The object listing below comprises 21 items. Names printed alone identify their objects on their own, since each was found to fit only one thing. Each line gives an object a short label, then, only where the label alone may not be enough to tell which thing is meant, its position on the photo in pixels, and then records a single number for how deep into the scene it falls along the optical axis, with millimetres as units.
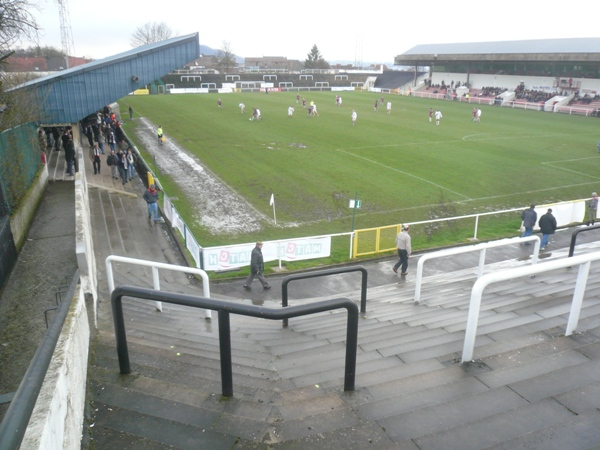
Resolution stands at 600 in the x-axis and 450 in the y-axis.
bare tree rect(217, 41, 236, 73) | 120044
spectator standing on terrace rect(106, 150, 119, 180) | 21953
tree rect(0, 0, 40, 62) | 15492
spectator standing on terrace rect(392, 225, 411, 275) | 13492
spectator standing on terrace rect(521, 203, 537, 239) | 15500
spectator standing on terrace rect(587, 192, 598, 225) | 17656
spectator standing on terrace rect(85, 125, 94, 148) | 28397
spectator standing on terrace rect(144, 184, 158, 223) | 16783
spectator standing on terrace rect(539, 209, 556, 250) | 14891
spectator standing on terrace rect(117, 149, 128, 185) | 21853
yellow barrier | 15312
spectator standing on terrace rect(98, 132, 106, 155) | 26312
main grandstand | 56875
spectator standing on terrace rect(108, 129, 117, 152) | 26953
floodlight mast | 84750
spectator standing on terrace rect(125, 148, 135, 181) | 22312
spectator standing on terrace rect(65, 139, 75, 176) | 19516
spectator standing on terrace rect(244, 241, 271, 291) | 12633
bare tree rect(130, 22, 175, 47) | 124312
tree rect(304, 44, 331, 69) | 136500
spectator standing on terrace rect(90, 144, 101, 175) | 22531
